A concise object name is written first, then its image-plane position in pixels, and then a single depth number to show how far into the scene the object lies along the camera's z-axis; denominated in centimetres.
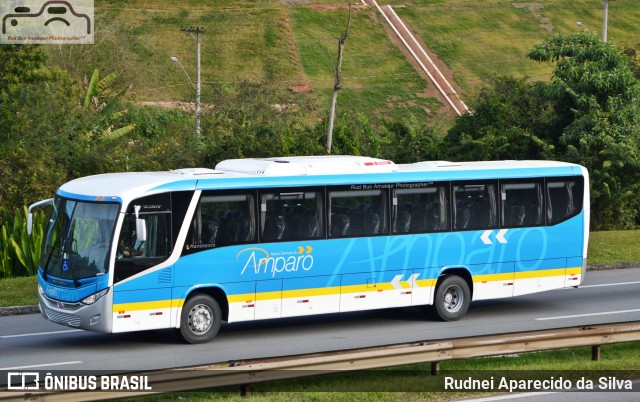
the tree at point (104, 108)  4030
